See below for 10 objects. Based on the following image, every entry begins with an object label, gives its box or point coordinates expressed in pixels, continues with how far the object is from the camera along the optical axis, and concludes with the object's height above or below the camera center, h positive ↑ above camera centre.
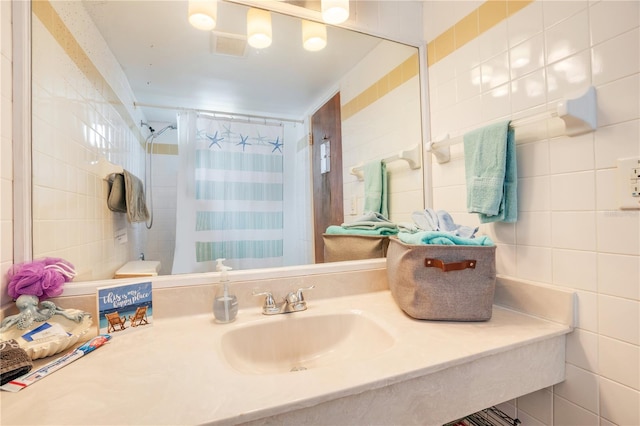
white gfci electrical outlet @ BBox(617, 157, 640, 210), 0.66 +0.07
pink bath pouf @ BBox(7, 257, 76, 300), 0.73 -0.15
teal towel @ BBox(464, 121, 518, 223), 0.91 +0.12
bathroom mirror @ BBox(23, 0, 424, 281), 0.87 +0.47
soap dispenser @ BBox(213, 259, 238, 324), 0.85 -0.26
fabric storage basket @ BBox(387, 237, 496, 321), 0.83 -0.19
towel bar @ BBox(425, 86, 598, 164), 0.72 +0.25
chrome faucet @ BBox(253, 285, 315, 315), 0.92 -0.28
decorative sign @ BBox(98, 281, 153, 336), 0.75 -0.23
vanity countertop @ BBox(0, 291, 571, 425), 0.47 -0.30
